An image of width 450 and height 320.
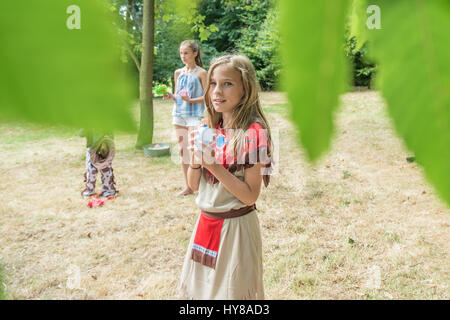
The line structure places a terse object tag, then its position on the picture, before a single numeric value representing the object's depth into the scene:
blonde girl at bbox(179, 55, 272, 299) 1.14
